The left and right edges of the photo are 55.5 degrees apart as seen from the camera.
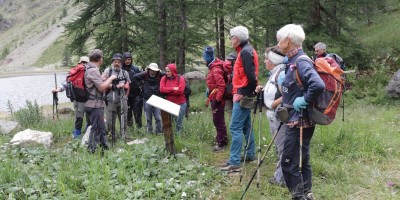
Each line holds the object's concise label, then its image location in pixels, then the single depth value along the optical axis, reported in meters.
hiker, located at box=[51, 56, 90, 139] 8.23
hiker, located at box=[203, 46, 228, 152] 6.29
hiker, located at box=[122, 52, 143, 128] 8.49
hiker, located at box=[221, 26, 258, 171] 5.30
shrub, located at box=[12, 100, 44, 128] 10.44
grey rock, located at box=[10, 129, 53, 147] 7.45
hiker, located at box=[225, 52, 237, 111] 6.57
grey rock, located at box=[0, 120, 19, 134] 9.32
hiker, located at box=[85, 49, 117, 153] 6.29
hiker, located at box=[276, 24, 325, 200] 3.88
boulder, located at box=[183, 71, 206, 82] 21.71
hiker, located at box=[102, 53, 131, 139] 7.62
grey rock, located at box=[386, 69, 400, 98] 11.62
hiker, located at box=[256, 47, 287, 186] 4.79
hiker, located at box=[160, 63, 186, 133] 7.76
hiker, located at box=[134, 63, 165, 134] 8.27
